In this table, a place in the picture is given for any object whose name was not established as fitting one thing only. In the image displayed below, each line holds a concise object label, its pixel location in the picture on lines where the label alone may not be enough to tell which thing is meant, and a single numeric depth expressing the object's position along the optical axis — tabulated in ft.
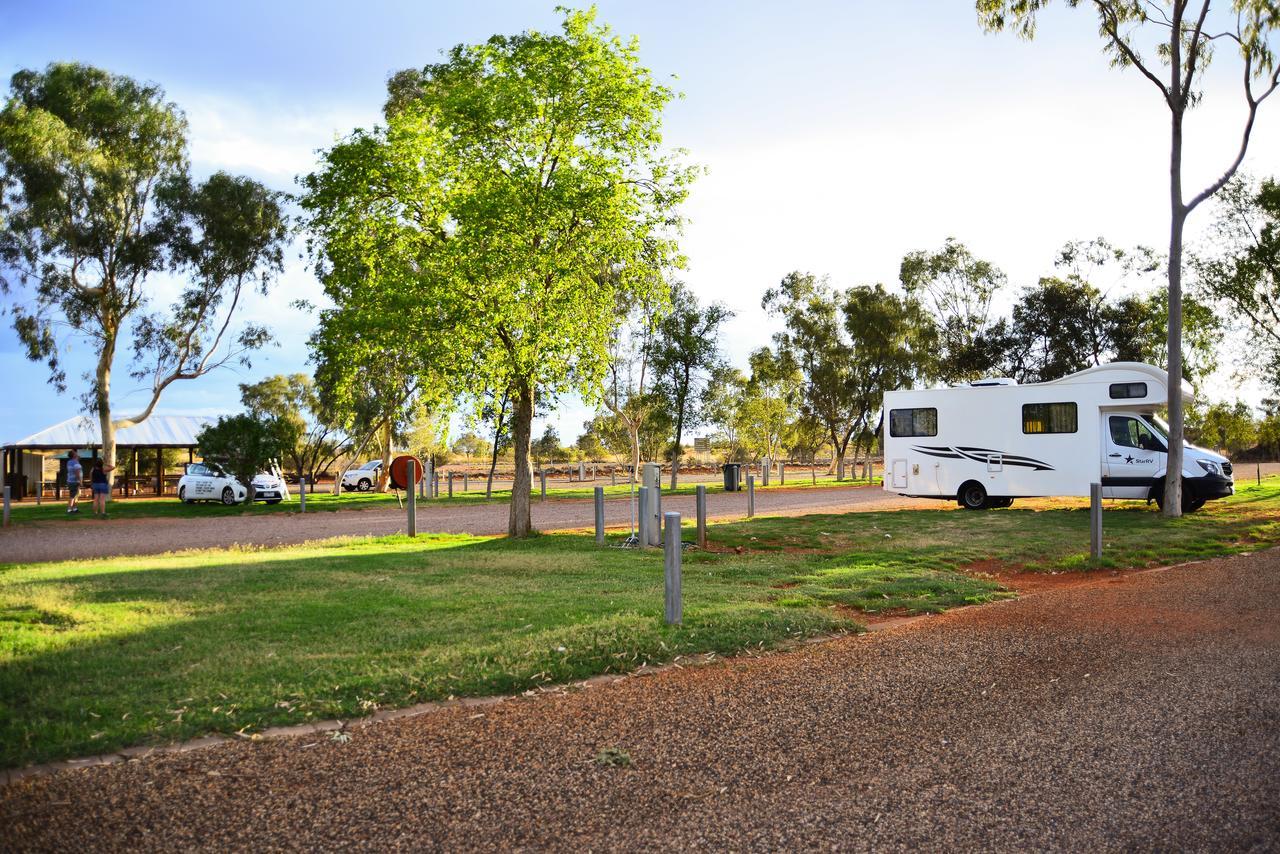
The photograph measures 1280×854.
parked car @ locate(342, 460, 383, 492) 143.02
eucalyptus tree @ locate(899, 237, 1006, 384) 144.15
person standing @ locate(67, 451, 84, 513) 84.86
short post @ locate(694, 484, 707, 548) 48.06
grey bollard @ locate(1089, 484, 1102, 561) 42.45
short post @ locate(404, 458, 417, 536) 54.75
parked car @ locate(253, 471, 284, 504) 98.43
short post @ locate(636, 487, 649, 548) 45.06
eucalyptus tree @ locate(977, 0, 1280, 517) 64.34
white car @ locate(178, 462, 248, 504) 98.58
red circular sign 57.93
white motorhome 67.56
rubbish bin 117.53
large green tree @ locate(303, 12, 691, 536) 49.21
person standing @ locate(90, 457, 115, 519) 82.89
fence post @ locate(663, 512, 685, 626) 24.03
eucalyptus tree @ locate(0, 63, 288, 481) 102.63
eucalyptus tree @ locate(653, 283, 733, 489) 120.47
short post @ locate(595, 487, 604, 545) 50.88
